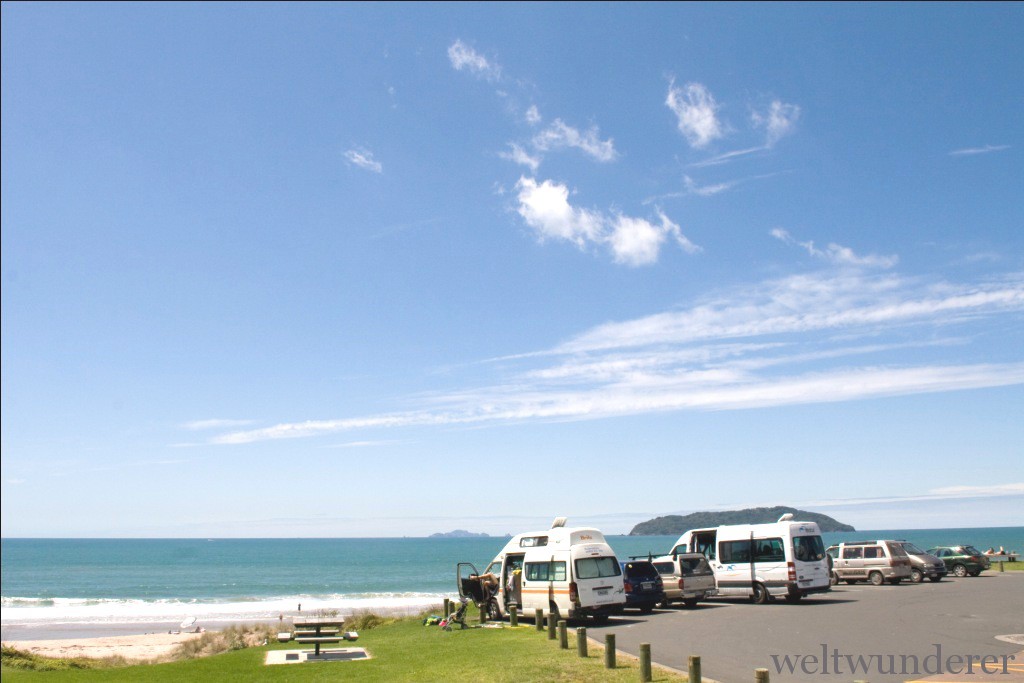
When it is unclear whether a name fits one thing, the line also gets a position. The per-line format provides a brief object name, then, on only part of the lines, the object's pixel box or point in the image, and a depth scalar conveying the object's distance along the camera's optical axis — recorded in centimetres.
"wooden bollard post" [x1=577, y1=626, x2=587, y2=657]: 1518
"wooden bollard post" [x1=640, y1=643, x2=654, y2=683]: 1235
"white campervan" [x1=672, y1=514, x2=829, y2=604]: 2402
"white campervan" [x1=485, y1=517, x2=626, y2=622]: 2100
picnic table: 1984
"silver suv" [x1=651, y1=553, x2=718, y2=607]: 2417
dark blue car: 2314
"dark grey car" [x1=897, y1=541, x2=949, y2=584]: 3259
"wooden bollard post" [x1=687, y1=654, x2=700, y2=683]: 1062
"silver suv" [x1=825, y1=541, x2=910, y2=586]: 3167
